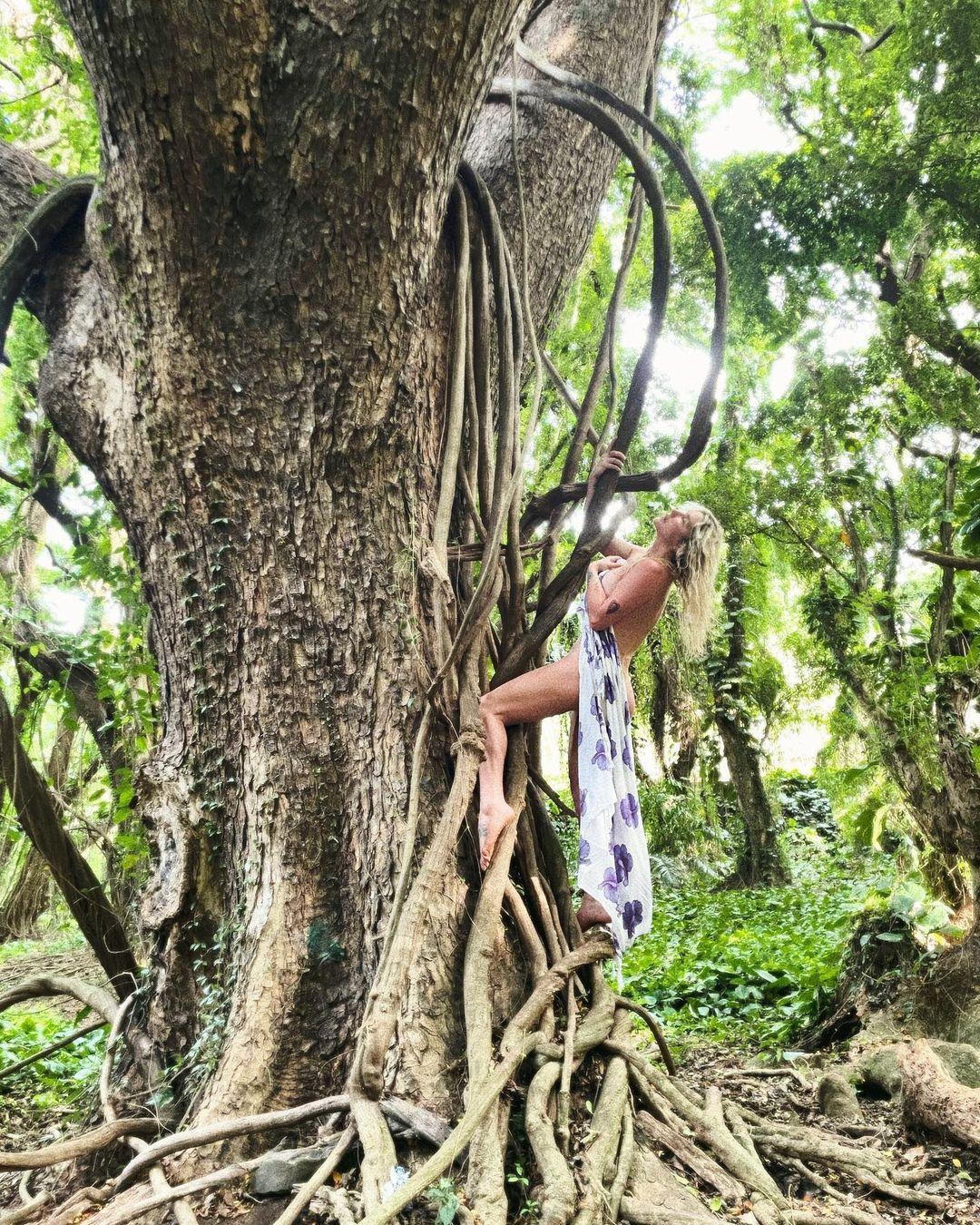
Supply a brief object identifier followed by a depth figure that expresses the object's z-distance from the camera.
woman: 2.19
